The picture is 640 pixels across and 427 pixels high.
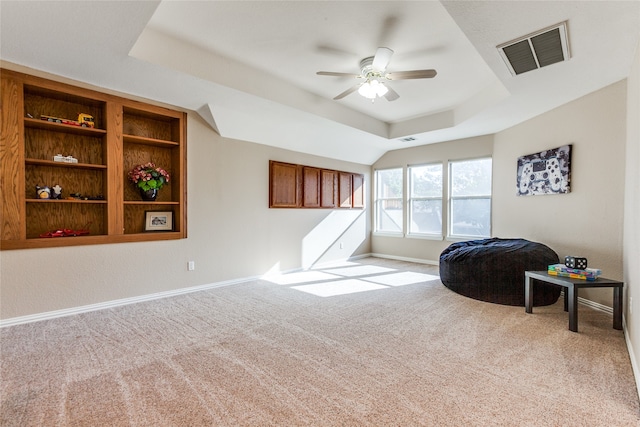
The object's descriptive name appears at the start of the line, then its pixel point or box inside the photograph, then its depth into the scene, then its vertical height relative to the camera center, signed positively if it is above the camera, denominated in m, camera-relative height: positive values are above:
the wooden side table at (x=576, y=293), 2.74 -0.80
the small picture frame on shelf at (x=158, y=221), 4.03 -0.19
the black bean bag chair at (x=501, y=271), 3.53 -0.80
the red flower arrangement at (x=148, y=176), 3.75 +0.39
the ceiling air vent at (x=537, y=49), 2.35 +1.37
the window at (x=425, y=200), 6.22 +0.16
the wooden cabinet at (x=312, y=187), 5.33 +0.41
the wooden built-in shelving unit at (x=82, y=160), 2.96 +0.55
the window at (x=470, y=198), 5.55 +0.18
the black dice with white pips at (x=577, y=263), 2.97 -0.56
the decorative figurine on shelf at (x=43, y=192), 3.16 +0.16
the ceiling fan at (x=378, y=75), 2.84 +1.35
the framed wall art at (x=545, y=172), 3.88 +0.50
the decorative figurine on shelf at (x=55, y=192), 3.28 +0.17
